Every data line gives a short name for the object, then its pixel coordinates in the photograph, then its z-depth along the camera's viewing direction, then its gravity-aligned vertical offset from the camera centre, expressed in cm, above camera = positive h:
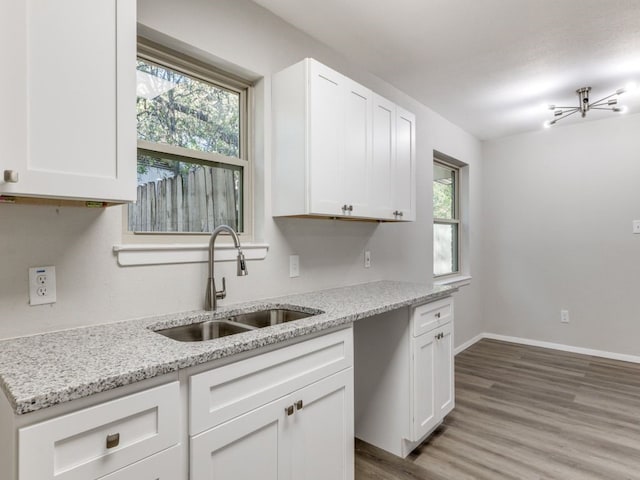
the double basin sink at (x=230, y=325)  152 -37
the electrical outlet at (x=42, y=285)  125 -14
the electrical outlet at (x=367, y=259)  274 -13
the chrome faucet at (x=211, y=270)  161 -12
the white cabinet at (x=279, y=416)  111 -60
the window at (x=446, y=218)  401 +25
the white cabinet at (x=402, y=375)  208 -79
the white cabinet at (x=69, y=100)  96 +41
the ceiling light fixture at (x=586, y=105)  301 +118
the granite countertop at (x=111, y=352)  83 -31
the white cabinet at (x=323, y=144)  189 +53
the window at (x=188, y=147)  168 +47
